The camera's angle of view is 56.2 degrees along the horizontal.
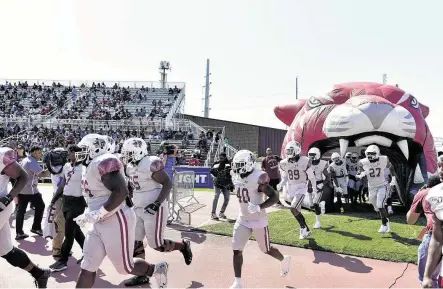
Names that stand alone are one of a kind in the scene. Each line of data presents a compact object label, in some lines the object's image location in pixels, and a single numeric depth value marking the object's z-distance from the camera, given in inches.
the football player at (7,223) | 170.9
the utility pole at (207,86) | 1757.5
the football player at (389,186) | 320.8
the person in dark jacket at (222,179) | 362.9
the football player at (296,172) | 304.8
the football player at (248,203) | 184.4
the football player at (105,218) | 142.4
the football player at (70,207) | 211.9
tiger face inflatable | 376.2
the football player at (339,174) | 423.9
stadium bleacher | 922.1
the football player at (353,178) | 458.6
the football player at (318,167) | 361.9
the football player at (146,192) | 190.9
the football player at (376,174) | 314.3
